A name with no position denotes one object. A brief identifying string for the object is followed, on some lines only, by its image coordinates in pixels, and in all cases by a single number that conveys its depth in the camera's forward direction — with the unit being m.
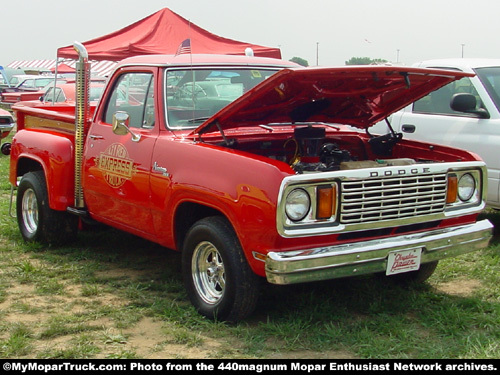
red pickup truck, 3.86
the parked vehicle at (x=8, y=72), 28.41
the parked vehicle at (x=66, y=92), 15.58
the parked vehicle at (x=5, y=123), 13.90
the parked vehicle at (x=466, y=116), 6.29
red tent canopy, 14.30
